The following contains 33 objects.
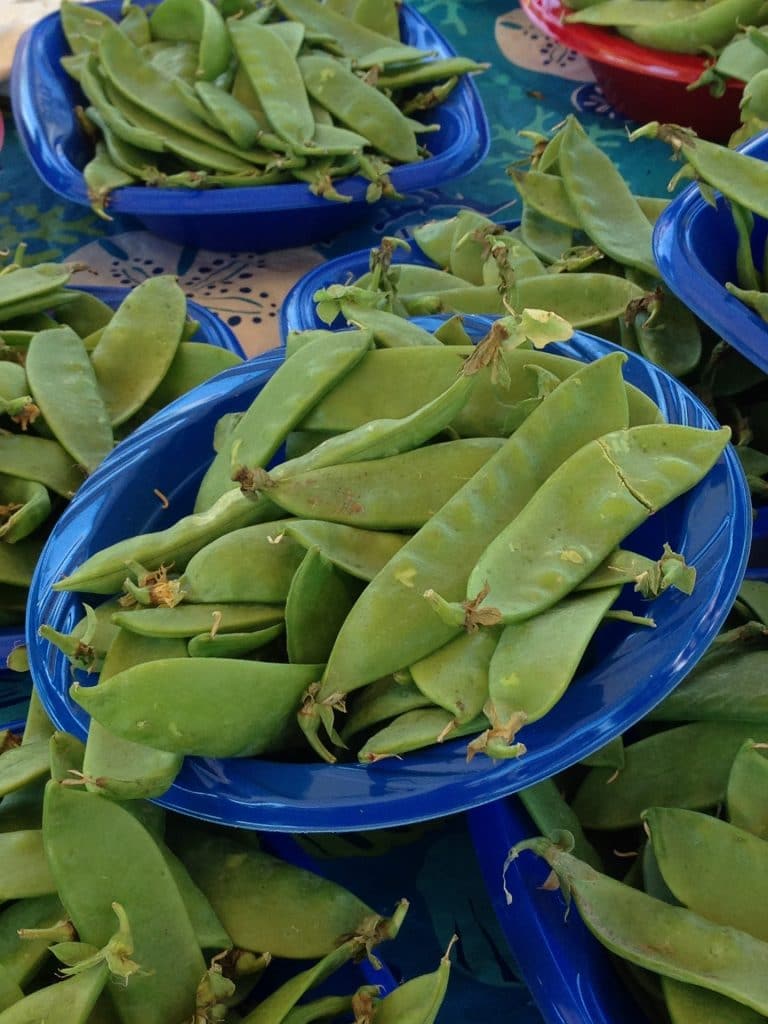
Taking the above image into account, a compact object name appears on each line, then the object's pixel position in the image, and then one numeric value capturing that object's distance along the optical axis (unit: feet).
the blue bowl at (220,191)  3.78
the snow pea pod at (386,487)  2.03
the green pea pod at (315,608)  1.90
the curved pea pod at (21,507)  2.51
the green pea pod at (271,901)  1.93
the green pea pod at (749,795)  1.97
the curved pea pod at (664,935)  1.73
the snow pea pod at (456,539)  1.86
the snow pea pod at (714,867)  1.88
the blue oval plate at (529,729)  1.69
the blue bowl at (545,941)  1.83
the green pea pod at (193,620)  1.91
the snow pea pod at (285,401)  2.16
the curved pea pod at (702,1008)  1.77
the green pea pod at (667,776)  2.12
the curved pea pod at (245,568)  1.97
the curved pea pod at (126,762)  1.75
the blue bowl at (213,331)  3.26
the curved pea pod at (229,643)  1.87
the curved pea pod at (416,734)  1.75
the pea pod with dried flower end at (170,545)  2.04
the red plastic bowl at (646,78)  4.17
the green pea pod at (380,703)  1.88
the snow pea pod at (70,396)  2.65
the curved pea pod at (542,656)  1.69
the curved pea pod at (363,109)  4.03
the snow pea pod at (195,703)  1.74
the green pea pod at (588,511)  1.82
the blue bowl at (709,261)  2.41
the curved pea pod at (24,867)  1.90
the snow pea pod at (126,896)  1.80
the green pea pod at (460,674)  1.77
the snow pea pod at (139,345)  2.90
